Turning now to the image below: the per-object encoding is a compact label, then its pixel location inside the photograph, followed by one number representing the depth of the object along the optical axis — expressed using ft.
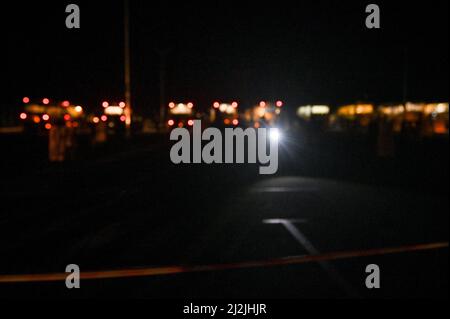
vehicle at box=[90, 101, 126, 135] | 160.48
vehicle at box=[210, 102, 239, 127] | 139.33
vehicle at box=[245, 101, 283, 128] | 137.90
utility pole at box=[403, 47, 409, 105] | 159.94
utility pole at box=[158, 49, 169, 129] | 203.18
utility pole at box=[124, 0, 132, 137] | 141.86
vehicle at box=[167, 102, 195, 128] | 148.77
